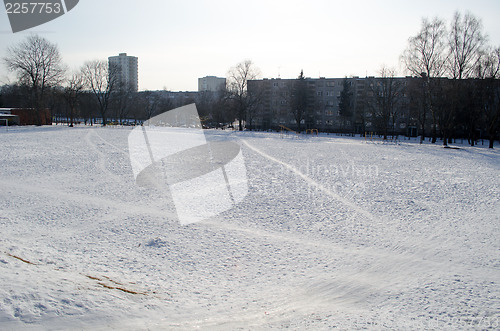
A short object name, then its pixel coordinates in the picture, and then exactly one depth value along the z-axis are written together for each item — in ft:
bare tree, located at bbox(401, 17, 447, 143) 133.59
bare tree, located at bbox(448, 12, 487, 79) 127.24
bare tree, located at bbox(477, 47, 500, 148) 135.74
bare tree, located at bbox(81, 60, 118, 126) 242.62
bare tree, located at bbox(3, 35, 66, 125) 203.82
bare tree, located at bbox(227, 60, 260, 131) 242.17
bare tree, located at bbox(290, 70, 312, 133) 242.17
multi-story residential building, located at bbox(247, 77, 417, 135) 257.55
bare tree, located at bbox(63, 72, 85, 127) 220.23
